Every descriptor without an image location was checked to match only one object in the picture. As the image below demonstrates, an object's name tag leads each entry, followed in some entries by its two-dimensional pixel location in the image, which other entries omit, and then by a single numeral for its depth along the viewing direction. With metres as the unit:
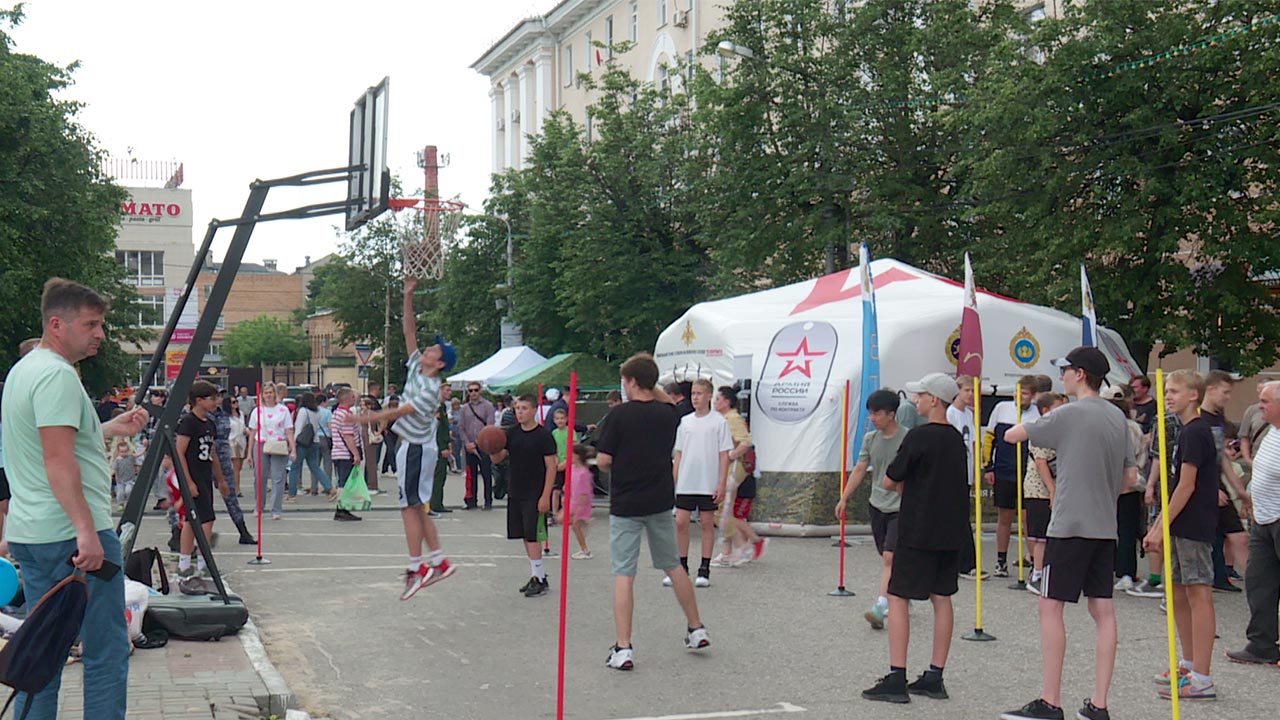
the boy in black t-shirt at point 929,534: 7.51
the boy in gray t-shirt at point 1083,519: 6.81
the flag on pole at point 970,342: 13.71
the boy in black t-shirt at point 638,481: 8.50
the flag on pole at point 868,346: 16.75
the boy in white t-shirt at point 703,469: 12.02
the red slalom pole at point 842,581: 11.73
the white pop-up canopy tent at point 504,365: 37.38
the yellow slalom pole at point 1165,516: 6.39
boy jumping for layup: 9.43
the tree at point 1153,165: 19.62
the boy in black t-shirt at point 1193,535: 7.65
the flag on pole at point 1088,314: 16.73
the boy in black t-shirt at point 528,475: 12.02
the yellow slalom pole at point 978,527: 8.98
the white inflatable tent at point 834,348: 17.70
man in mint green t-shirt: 5.13
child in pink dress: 12.67
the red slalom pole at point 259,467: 14.09
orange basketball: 10.48
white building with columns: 51.16
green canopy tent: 34.53
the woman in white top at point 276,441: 18.98
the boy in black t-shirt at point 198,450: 12.34
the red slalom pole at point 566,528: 6.60
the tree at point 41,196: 31.84
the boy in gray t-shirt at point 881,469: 9.60
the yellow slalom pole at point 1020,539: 11.45
